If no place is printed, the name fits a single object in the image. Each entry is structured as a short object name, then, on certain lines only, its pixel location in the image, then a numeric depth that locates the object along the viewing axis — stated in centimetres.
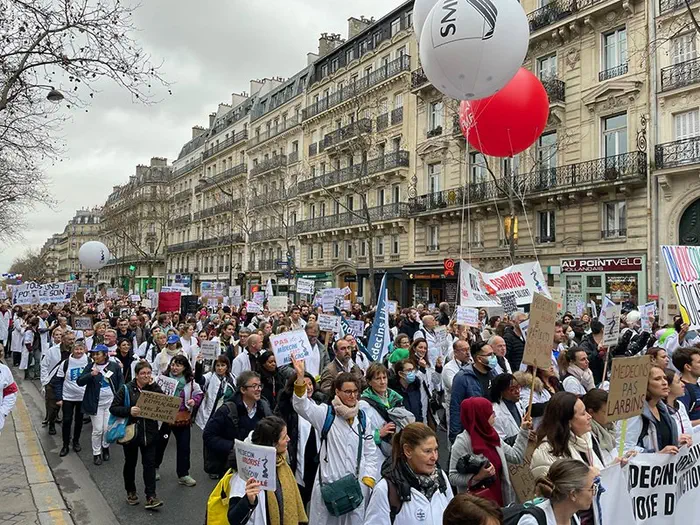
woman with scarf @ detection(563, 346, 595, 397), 633
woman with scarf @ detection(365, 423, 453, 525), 297
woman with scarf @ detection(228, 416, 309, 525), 304
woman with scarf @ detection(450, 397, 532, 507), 355
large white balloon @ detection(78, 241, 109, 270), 2472
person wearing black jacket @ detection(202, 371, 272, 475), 437
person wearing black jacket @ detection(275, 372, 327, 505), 440
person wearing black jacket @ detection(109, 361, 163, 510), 561
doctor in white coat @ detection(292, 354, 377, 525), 384
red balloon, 1043
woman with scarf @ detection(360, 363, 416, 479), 412
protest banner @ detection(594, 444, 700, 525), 378
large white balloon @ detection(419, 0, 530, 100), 792
